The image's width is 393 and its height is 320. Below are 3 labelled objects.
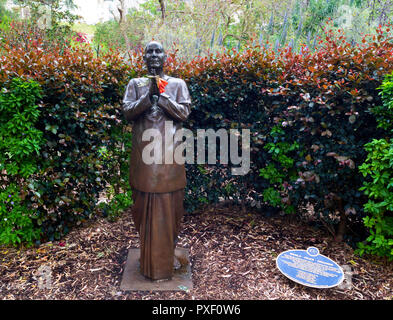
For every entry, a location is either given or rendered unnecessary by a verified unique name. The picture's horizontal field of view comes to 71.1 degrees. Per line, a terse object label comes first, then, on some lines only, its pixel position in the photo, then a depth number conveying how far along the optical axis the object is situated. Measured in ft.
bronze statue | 8.29
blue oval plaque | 9.07
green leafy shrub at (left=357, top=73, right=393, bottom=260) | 9.55
